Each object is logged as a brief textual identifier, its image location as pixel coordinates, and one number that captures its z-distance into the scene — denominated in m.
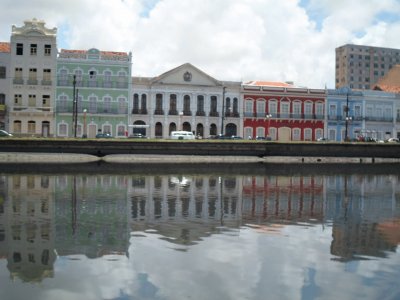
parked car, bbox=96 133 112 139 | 59.94
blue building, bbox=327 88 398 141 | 74.62
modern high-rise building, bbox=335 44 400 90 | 144.88
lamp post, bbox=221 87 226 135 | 67.72
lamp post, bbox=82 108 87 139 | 63.62
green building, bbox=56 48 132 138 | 64.75
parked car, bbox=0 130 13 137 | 53.50
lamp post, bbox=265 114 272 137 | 69.76
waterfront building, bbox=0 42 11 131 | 62.72
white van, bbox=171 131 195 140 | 61.56
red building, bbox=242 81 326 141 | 71.06
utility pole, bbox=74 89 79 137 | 60.31
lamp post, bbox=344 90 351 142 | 68.41
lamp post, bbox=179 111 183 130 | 68.33
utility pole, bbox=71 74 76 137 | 59.30
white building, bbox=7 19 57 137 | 62.94
